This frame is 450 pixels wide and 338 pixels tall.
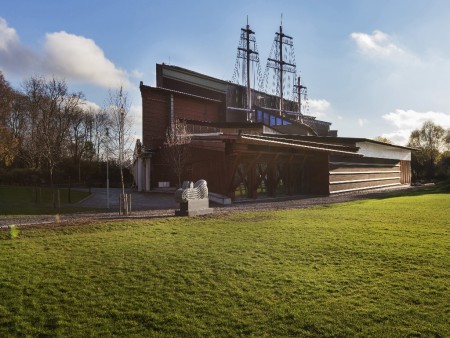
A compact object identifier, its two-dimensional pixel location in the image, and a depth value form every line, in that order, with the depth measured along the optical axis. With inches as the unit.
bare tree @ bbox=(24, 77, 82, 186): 786.8
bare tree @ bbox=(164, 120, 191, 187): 1018.1
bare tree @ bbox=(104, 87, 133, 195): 800.3
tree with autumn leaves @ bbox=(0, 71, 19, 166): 1028.5
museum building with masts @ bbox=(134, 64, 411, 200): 856.9
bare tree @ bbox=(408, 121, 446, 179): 2198.6
